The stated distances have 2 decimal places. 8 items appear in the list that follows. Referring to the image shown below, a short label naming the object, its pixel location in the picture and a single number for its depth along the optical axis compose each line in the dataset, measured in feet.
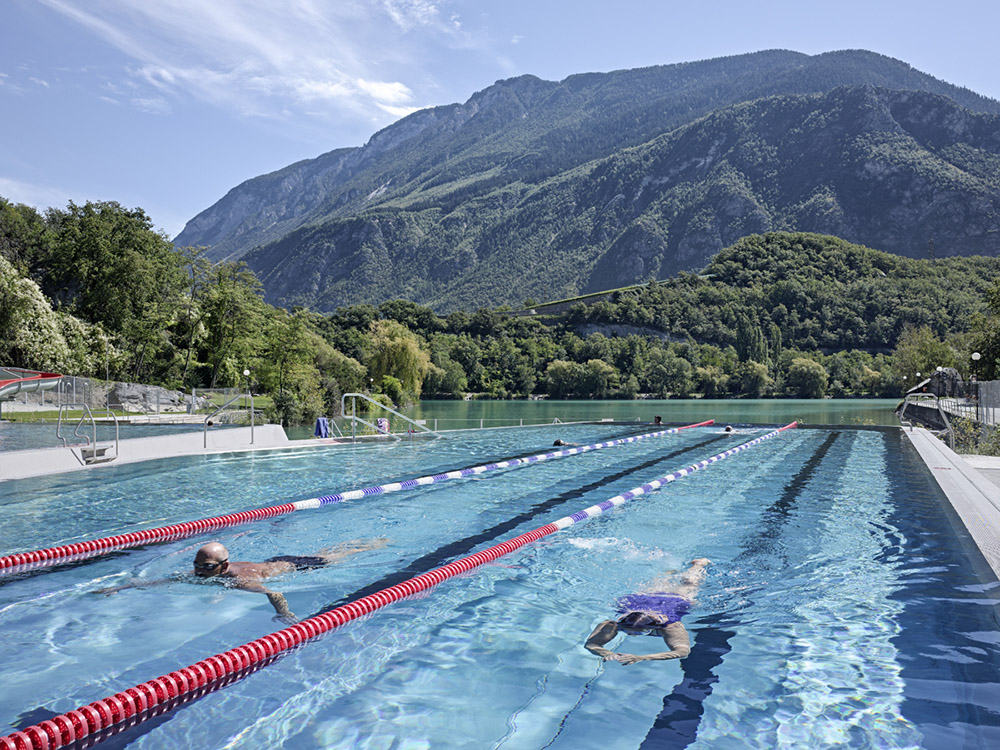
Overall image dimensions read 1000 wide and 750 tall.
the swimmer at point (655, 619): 13.46
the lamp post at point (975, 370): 104.71
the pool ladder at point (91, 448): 38.31
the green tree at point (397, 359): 133.80
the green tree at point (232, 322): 108.47
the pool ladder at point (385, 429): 59.59
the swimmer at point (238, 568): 17.71
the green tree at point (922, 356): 175.83
